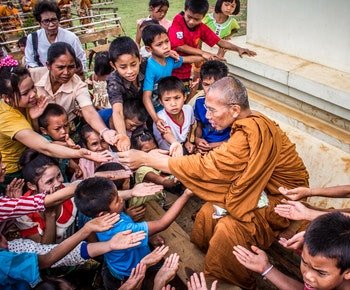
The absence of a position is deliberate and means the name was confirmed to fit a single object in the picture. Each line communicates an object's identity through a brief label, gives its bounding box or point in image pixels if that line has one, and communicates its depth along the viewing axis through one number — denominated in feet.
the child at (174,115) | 11.41
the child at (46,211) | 9.36
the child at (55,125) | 11.03
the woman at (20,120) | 9.82
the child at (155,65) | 11.76
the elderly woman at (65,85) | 11.50
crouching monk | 8.27
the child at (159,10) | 19.72
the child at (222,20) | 16.89
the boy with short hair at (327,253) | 5.84
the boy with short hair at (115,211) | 7.93
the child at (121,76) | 11.03
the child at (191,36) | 13.56
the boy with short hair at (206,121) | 11.92
